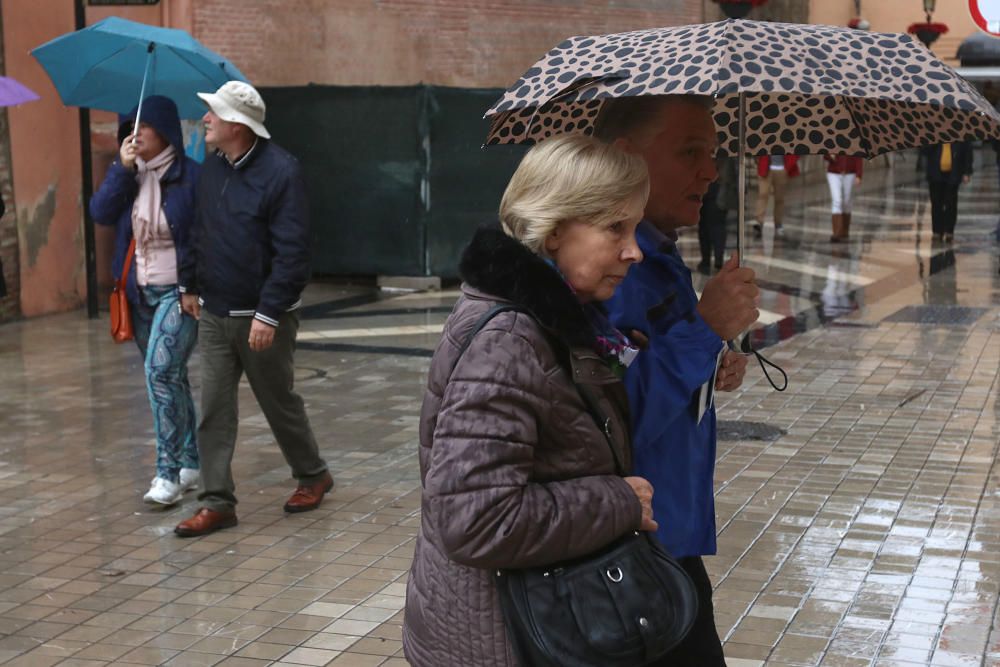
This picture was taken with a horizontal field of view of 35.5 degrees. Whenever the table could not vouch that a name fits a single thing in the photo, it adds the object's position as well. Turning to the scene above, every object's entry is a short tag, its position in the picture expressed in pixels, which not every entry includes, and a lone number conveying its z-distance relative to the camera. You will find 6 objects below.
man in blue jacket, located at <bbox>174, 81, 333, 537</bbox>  6.84
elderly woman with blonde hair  2.75
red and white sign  8.38
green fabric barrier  15.92
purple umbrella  9.94
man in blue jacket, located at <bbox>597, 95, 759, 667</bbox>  3.35
